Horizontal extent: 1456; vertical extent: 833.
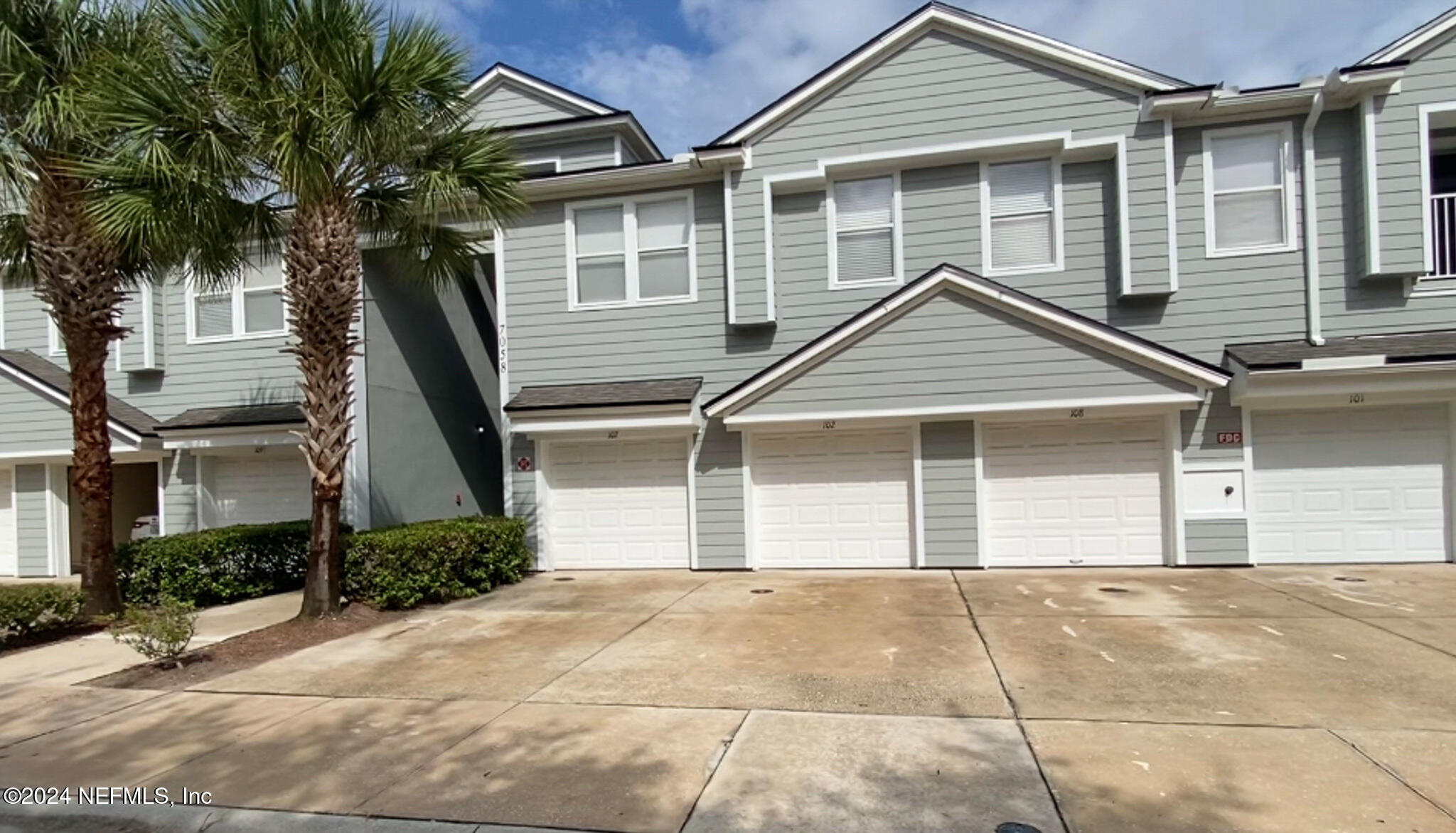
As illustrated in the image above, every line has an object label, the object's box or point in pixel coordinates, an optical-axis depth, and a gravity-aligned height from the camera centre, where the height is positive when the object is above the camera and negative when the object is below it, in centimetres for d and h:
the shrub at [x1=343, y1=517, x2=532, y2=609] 910 -162
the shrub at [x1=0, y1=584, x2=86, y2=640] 780 -173
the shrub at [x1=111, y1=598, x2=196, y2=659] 661 -167
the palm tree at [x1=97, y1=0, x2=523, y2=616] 735 +295
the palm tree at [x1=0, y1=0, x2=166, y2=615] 761 +262
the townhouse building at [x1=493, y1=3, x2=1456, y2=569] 1002 +139
